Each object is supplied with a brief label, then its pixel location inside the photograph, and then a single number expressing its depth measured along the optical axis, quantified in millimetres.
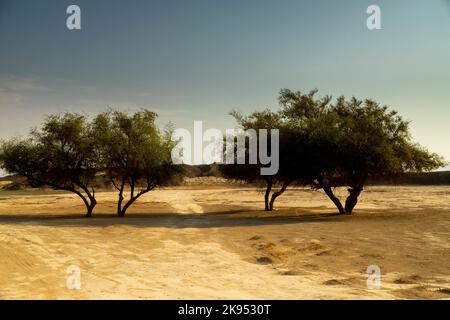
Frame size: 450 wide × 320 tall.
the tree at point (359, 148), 32844
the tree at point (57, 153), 36344
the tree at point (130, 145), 35750
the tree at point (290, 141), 33719
